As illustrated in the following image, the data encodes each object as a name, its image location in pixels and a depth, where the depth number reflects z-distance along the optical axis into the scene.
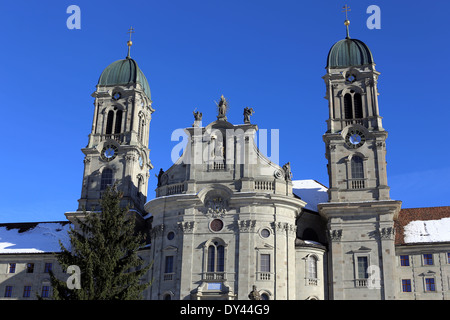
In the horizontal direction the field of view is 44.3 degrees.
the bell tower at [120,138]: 58.94
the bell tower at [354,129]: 52.09
